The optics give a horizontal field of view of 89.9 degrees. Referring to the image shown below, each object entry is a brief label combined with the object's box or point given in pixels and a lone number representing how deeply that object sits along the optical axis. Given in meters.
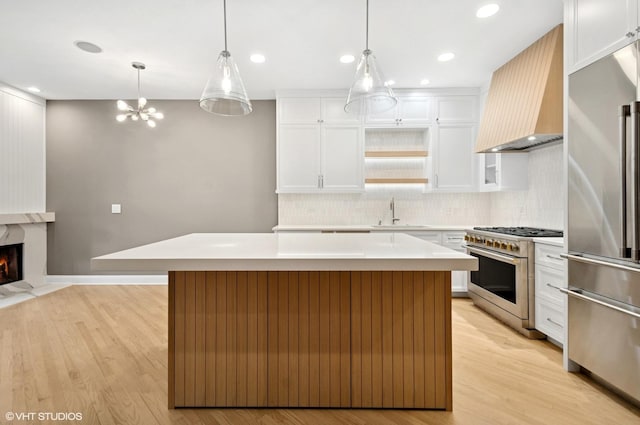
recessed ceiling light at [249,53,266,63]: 3.50
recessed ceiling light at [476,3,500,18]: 2.65
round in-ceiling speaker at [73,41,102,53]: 3.23
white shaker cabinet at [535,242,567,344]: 2.59
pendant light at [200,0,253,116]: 1.96
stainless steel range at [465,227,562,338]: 2.93
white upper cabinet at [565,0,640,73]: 1.85
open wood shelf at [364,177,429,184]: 4.40
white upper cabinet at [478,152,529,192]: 3.78
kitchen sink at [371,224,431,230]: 4.09
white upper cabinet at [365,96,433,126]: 4.42
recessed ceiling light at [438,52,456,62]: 3.48
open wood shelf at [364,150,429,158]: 4.39
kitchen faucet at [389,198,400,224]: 4.65
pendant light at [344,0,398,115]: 2.05
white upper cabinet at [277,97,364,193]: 4.42
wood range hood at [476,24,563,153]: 2.94
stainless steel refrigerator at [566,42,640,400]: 1.76
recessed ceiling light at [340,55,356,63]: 3.53
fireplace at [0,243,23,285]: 4.45
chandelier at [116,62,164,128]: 3.68
